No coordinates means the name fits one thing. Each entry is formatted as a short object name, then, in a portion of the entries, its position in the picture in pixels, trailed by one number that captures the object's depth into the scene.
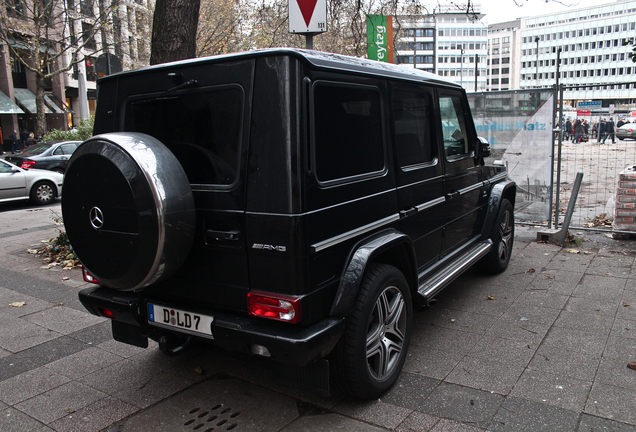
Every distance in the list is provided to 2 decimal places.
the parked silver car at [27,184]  12.41
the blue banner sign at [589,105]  11.98
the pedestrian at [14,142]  31.47
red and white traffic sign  5.00
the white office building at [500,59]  145.44
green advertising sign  8.56
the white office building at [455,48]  127.12
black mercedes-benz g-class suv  2.62
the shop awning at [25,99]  35.72
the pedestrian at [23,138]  32.89
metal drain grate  2.94
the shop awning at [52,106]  38.25
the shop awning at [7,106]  33.24
